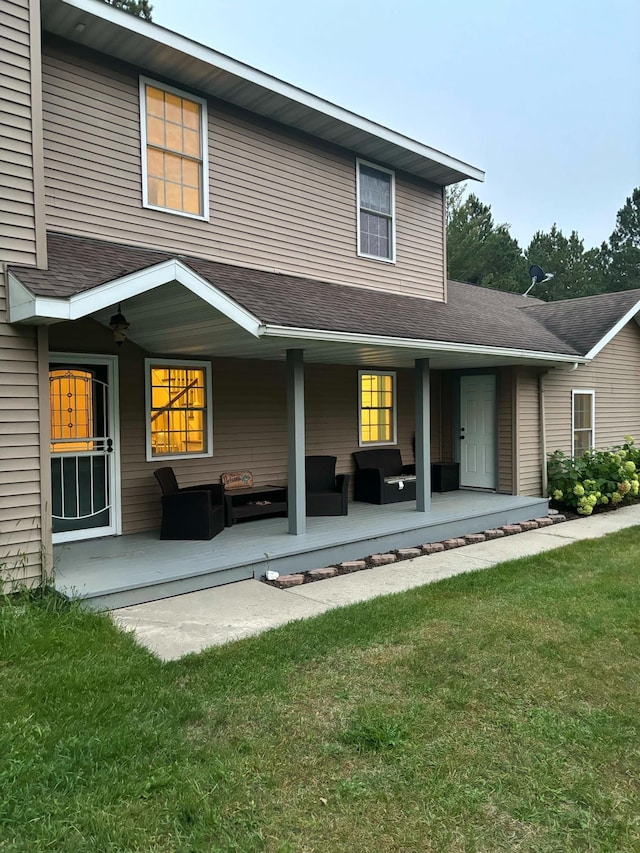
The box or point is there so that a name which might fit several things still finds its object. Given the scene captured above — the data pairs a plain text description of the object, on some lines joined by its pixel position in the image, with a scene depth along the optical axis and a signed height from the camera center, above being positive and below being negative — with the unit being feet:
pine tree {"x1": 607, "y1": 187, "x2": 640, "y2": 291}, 110.11 +29.67
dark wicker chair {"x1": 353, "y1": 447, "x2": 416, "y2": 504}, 30.37 -2.87
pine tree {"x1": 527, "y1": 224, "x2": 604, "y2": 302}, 108.06 +26.24
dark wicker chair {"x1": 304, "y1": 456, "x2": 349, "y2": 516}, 26.68 -2.98
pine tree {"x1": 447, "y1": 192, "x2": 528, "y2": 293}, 93.40 +25.72
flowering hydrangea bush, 32.53 -3.29
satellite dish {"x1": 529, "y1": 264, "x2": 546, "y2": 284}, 64.18 +14.91
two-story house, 16.46 +3.52
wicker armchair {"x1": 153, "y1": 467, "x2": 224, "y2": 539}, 21.85 -3.14
